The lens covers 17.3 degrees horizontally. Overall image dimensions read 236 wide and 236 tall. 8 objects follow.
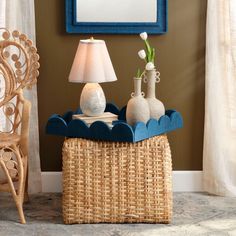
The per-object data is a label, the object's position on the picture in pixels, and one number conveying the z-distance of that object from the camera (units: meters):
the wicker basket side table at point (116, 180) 4.27
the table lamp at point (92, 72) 4.42
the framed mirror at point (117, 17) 5.01
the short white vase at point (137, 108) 4.33
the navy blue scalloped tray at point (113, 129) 4.18
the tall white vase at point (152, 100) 4.53
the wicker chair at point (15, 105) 4.44
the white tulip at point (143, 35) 4.60
